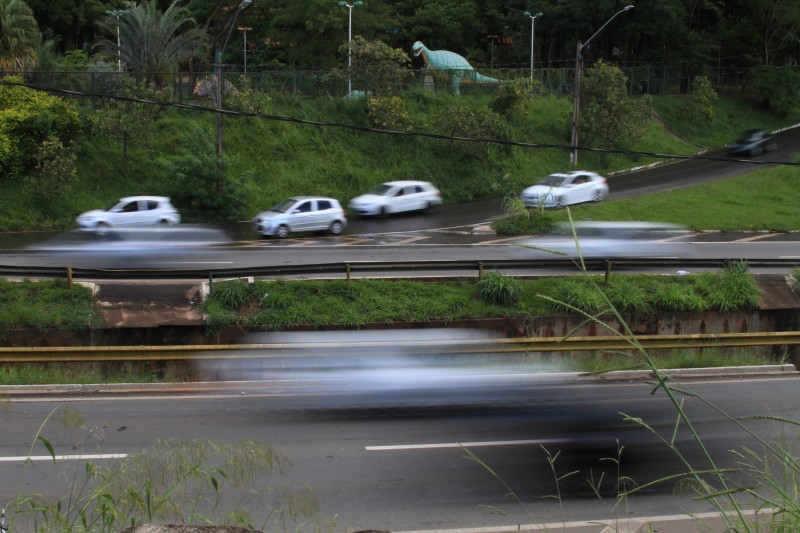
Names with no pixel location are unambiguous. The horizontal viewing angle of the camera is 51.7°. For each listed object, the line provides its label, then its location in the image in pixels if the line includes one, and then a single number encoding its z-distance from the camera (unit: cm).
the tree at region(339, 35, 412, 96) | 4022
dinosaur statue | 4815
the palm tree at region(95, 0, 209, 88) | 3819
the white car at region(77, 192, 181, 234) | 2677
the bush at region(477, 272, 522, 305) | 1886
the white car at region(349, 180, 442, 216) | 3231
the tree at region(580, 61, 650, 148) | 4059
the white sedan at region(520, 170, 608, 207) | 3244
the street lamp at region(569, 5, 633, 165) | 3694
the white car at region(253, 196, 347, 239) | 2778
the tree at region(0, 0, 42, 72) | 3431
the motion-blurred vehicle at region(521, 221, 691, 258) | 2228
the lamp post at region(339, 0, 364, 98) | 4053
